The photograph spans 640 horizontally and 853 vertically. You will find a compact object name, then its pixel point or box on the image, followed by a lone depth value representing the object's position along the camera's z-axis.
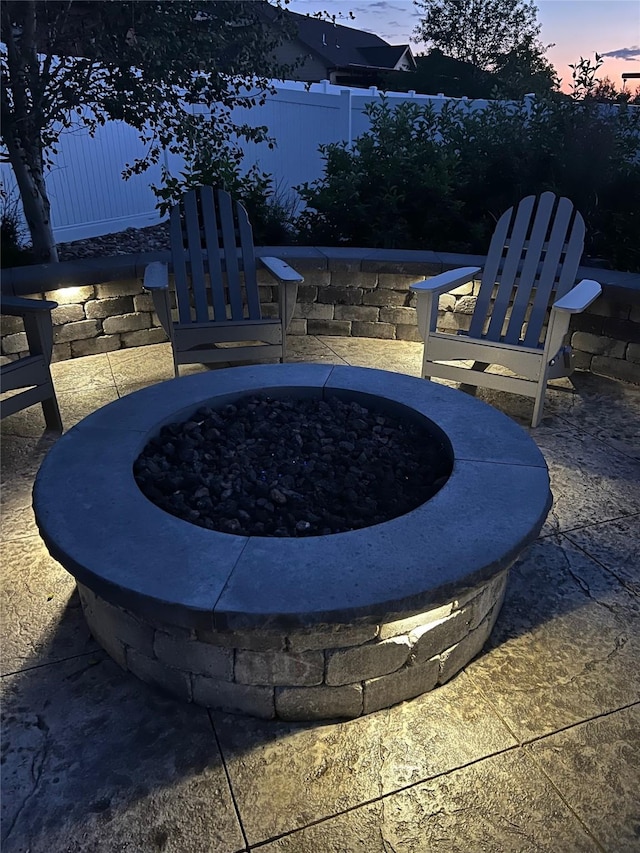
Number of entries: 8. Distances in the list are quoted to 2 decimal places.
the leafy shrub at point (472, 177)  4.81
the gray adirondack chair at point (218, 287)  3.48
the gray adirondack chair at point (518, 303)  3.12
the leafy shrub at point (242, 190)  5.04
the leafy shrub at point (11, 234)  4.20
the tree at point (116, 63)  3.76
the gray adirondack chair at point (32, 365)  2.78
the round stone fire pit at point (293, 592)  1.41
